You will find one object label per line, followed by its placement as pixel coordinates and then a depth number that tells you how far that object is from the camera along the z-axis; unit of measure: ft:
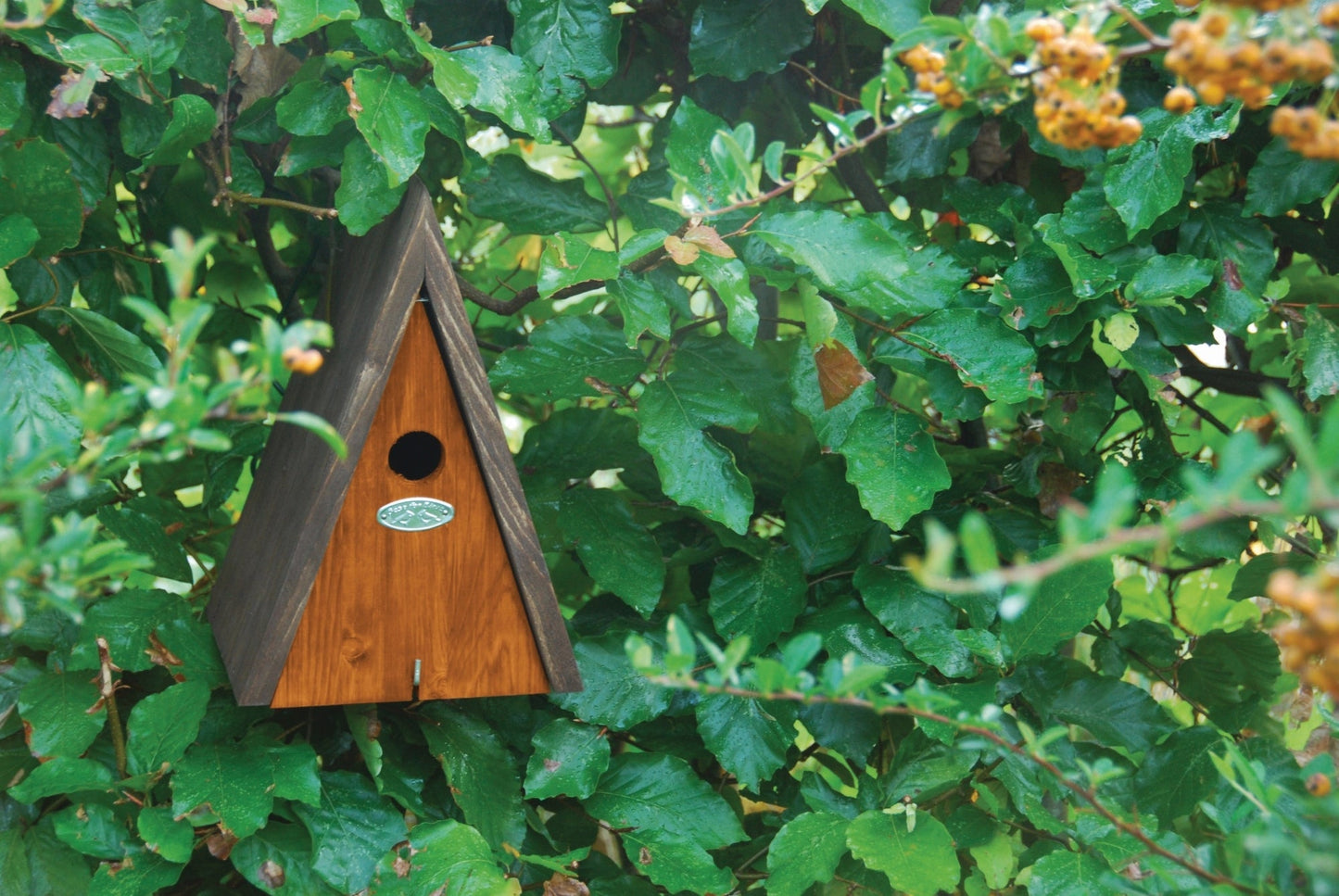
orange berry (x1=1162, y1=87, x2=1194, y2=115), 7.69
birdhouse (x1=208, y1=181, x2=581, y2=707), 8.60
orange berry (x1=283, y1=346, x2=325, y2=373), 7.71
